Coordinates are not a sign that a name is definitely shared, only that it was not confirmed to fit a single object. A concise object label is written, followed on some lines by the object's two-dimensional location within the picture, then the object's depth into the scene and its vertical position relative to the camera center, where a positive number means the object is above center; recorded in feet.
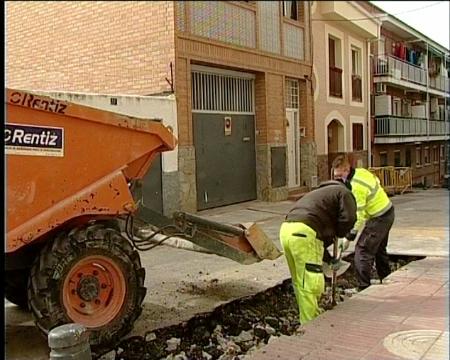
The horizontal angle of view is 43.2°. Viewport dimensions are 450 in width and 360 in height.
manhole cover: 11.14 -4.09
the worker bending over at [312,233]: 14.21 -2.17
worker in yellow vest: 16.49 -2.19
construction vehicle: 11.83 -1.16
